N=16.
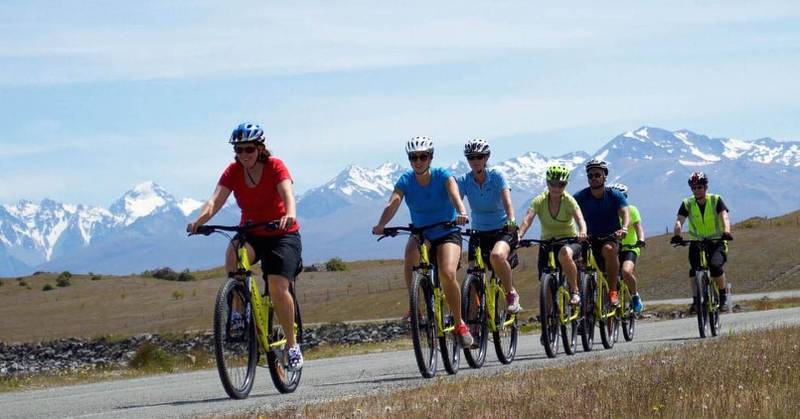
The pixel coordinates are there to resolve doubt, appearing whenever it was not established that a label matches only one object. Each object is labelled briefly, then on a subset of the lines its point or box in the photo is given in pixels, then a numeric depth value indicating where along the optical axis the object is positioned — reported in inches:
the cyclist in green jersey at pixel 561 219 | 705.0
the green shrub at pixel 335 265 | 3774.6
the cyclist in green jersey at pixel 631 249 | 828.0
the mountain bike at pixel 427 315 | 562.3
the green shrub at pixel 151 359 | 1077.8
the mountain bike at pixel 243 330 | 477.5
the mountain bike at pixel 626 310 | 820.0
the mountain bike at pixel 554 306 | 693.3
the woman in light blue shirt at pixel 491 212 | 634.8
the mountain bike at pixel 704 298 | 808.9
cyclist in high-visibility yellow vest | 818.8
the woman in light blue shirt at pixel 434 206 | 569.9
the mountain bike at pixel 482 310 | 626.5
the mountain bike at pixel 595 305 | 748.0
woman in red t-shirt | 490.9
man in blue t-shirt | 773.9
